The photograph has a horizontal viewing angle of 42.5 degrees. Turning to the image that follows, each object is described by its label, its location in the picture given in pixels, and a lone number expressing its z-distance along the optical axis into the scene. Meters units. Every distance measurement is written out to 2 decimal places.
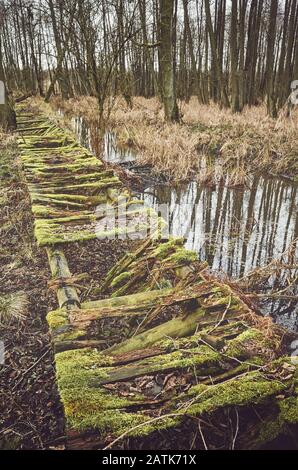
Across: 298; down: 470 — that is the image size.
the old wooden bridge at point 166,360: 1.87
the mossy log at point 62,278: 2.86
